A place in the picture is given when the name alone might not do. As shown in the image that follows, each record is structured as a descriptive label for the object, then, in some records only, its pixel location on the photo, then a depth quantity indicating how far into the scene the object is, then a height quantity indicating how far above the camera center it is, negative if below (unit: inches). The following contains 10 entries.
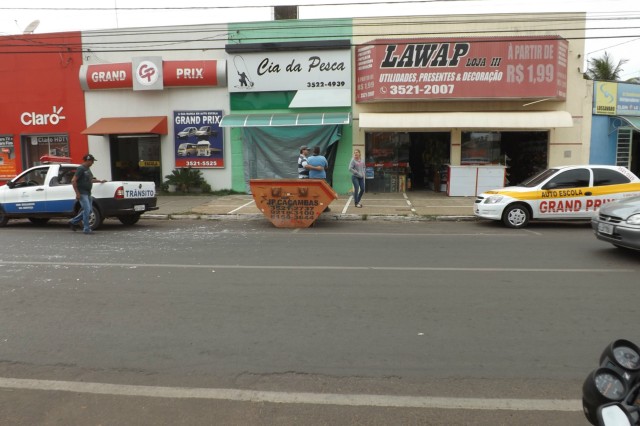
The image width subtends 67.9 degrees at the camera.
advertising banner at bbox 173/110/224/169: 724.0 +46.4
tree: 971.9 +201.5
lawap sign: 644.1 +137.1
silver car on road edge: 284.0 -34.8
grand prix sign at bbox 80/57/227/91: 701.9 +142.8
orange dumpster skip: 445.4 -28.3
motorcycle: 70.2 -34.4
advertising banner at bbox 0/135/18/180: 779.6 +20.7
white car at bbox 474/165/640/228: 435.2 -24.9
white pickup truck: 444.5 -25.7
